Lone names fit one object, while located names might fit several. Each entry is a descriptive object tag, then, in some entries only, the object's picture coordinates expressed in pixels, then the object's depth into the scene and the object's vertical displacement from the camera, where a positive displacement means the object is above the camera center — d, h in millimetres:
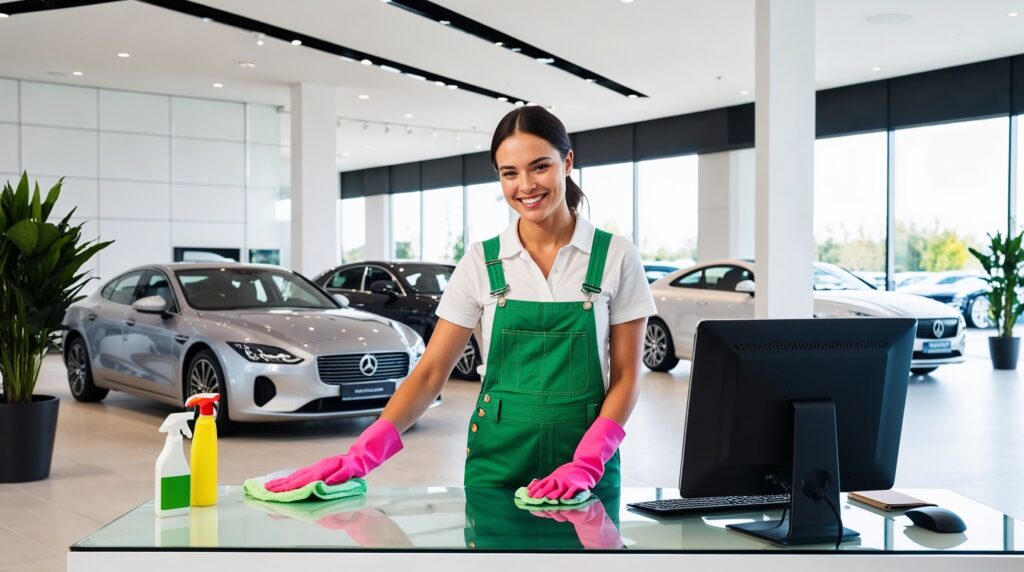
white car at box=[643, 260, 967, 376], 9188 -355
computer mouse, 1921 -490
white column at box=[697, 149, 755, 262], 16562 +1137
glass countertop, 1727 -477
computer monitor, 1834 -259
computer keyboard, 2014 -495
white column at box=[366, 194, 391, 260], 25375 +1136
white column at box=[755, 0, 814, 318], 7512 +849
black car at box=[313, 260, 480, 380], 9672 -219
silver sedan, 6410 -508
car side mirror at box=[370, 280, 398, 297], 9859 -180
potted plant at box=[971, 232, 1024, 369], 10734 -264
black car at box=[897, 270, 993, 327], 14719 -336
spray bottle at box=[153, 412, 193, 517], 1907 -401
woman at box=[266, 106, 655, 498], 2230 -133
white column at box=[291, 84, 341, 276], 13812 +1193
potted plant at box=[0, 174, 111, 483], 5309 -210
